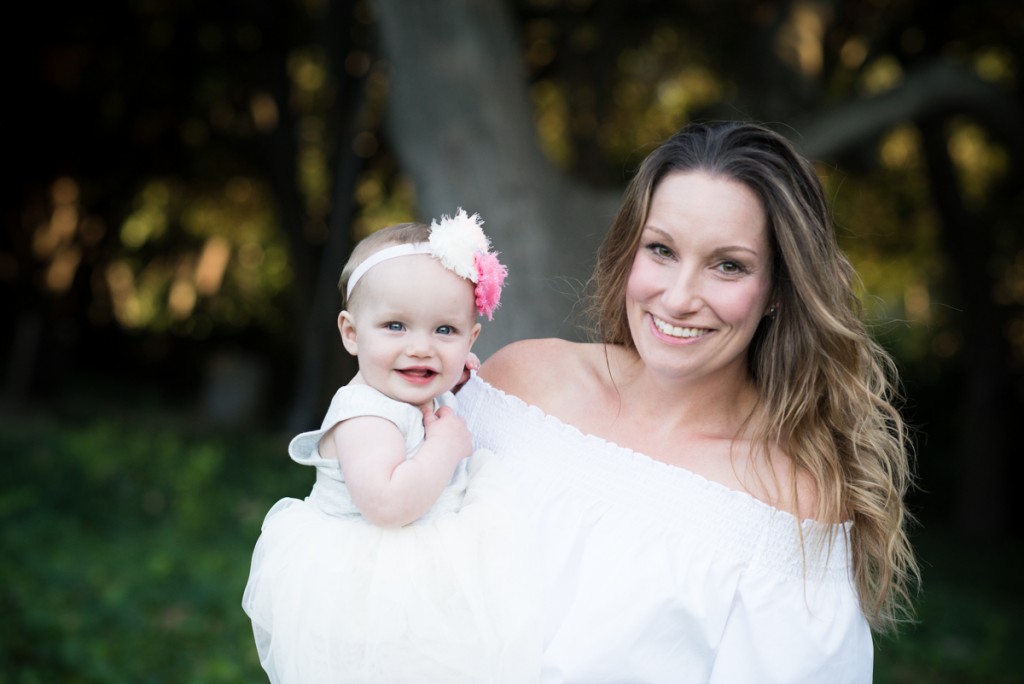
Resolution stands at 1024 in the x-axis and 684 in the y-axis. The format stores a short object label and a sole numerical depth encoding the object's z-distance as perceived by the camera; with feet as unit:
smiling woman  8.08
